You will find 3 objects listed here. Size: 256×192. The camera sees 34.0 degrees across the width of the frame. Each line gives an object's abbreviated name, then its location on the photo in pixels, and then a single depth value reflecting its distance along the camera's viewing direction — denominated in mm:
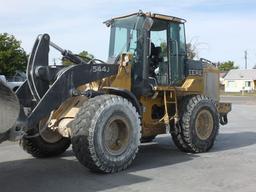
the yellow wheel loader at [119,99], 7038
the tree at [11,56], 33950
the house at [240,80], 79121
